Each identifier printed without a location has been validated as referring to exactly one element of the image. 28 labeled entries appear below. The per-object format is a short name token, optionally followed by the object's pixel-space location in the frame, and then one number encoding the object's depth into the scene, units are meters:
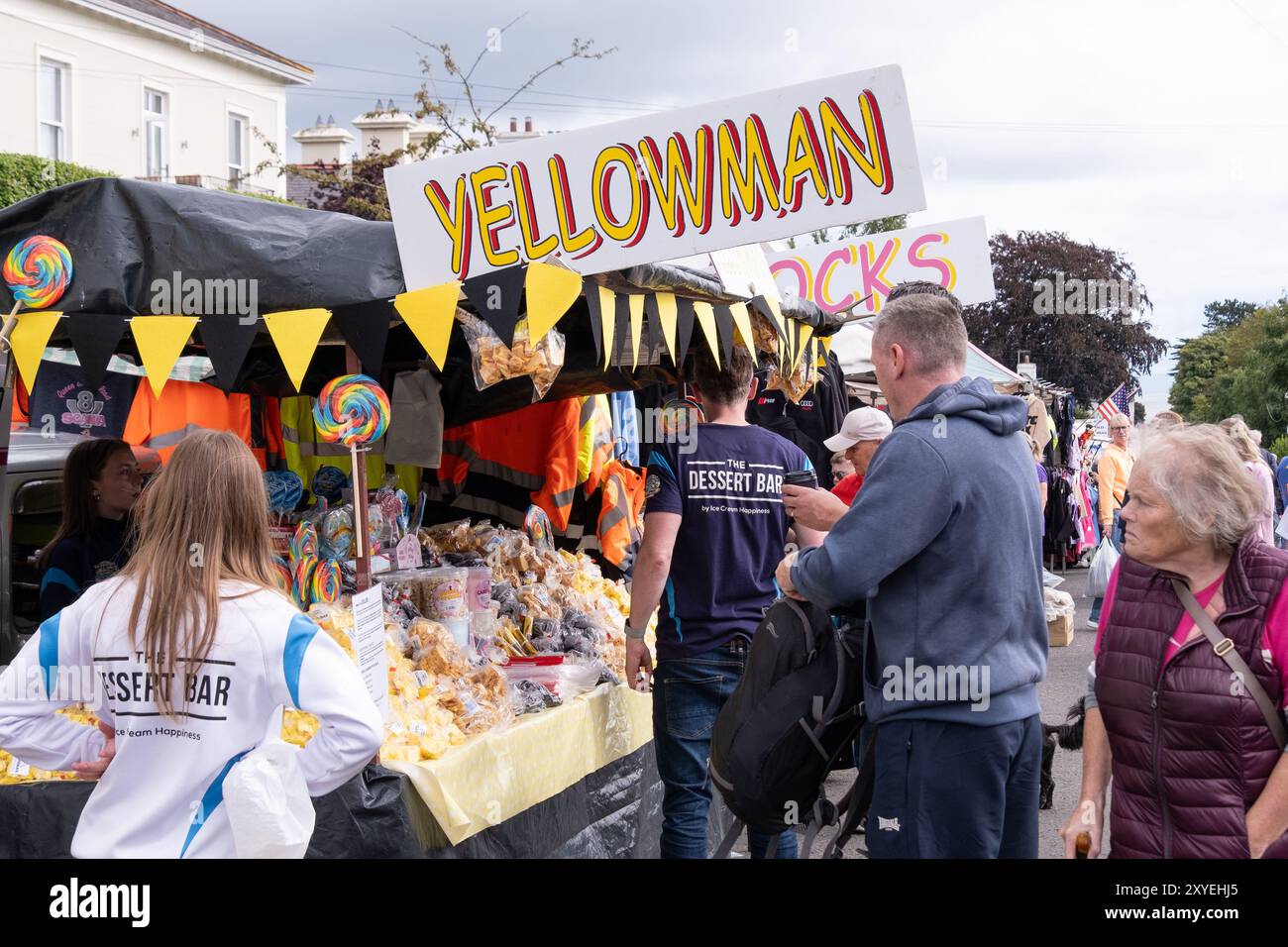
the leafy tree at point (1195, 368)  65.38
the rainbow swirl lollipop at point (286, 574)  4.35
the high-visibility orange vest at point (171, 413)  6.37
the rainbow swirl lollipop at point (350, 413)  3.58
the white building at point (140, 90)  21.34
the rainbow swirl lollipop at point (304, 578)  4.30
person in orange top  10.62
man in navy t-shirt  4.05
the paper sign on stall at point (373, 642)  3.40
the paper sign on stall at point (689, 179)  3.99
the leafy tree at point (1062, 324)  33.09
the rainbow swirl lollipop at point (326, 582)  4.23
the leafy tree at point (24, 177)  17.64
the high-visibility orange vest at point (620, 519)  6.66
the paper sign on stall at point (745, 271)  4.94
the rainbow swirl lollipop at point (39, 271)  3.46
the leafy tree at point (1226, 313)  81.88
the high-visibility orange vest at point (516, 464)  6.59
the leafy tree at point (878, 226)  22.59
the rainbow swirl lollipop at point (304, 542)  4.35
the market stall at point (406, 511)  3.49
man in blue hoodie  2.73
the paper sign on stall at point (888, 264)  7.59
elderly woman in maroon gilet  2.38
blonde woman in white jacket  2.27
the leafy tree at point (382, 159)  16.63
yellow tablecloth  3.55
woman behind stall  4.52
